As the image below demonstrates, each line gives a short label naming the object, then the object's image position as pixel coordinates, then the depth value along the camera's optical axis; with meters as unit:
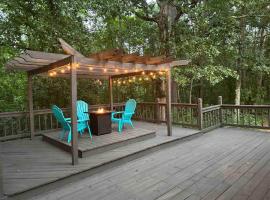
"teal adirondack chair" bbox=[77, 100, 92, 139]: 5.20
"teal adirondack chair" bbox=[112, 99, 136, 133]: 5.91
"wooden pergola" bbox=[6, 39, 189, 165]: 3.73
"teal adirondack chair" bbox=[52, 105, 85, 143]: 4.73
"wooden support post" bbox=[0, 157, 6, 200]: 2.70
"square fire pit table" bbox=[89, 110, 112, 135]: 5.37
